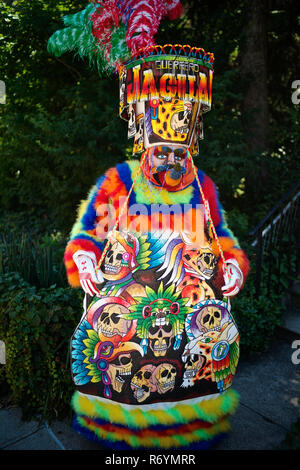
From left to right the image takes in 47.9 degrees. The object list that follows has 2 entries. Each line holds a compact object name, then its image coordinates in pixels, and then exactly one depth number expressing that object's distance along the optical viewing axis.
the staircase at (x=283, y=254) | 3.70
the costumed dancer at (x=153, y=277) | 1.85
